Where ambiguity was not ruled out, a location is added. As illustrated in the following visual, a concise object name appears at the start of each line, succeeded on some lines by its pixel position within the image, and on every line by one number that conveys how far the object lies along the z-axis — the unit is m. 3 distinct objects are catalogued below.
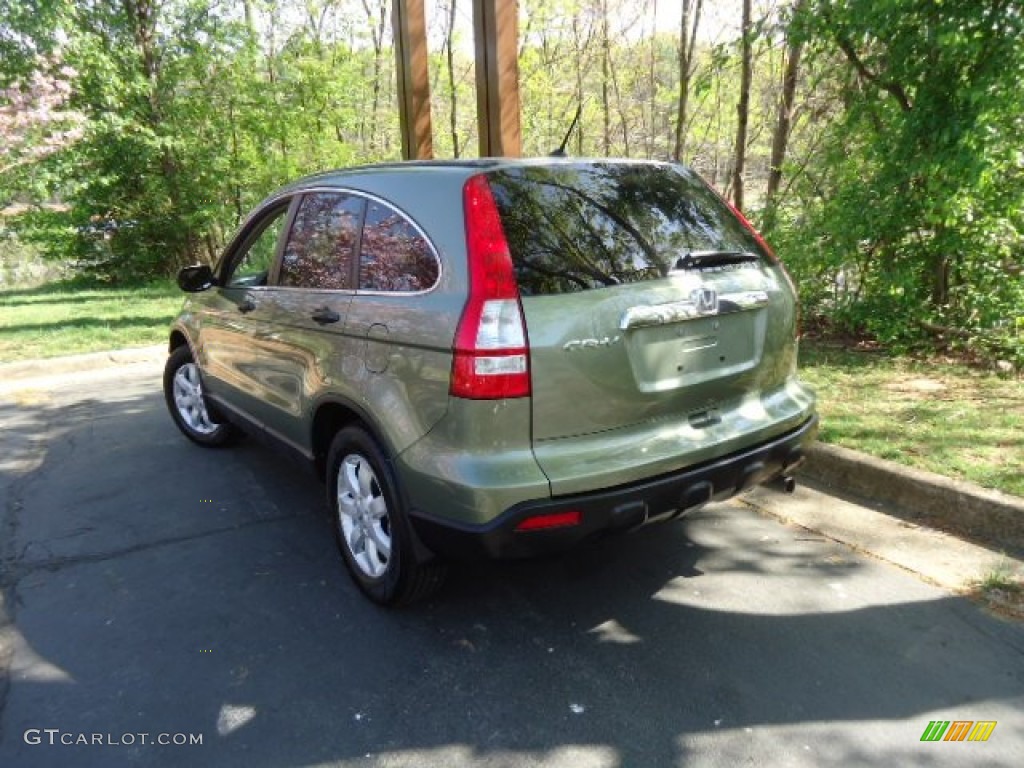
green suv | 2.38
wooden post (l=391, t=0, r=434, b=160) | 6.85
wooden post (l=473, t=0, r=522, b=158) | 5.81
